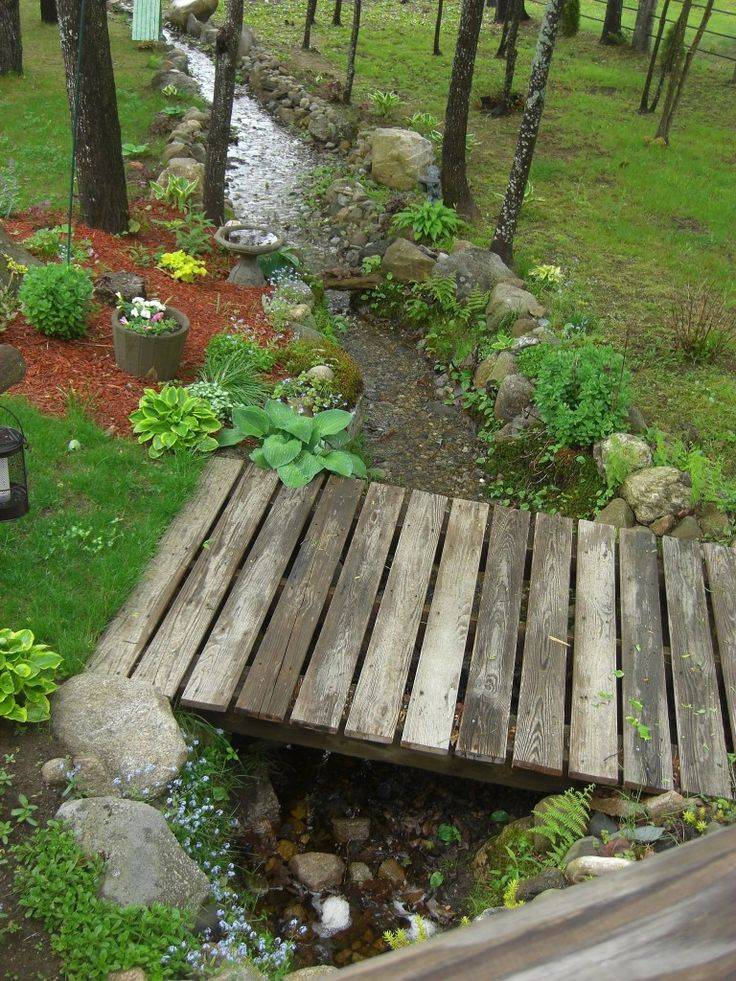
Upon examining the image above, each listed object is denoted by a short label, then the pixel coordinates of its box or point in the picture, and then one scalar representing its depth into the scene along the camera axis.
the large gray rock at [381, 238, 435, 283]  8.80
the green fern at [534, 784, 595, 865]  3.75
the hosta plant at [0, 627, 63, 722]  3.68
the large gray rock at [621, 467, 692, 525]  5.71
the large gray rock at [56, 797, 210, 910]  3.13
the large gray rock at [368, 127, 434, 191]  11.00
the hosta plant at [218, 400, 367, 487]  5.39
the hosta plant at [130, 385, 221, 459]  5.51
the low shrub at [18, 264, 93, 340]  6.18
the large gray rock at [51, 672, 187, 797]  3.67
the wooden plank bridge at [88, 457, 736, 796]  4.08
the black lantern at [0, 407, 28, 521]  3.66
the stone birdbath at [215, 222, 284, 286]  7.81
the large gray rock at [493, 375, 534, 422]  6.93
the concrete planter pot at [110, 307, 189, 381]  6.02
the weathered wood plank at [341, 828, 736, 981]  0.85
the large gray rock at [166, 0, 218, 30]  18.42
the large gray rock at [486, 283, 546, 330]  7.77
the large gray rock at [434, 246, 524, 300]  8.30
